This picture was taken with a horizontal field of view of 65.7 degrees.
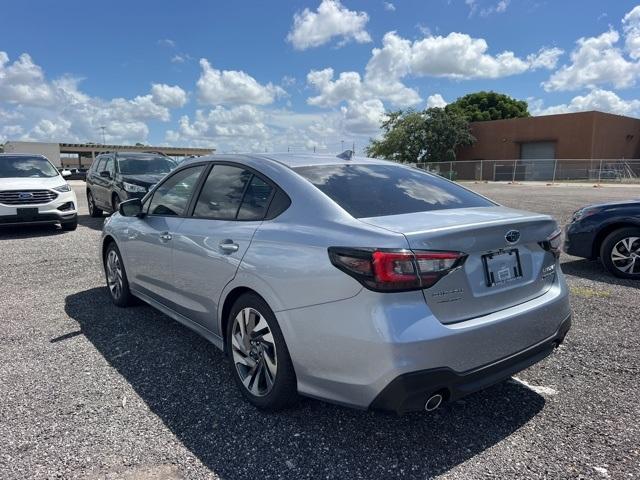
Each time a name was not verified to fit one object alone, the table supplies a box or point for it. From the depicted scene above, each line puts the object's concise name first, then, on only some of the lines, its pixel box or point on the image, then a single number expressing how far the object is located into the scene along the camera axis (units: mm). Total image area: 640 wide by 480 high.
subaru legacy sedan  2402
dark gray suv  11133
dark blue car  6234
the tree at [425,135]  52062
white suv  9836
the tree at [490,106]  62972
